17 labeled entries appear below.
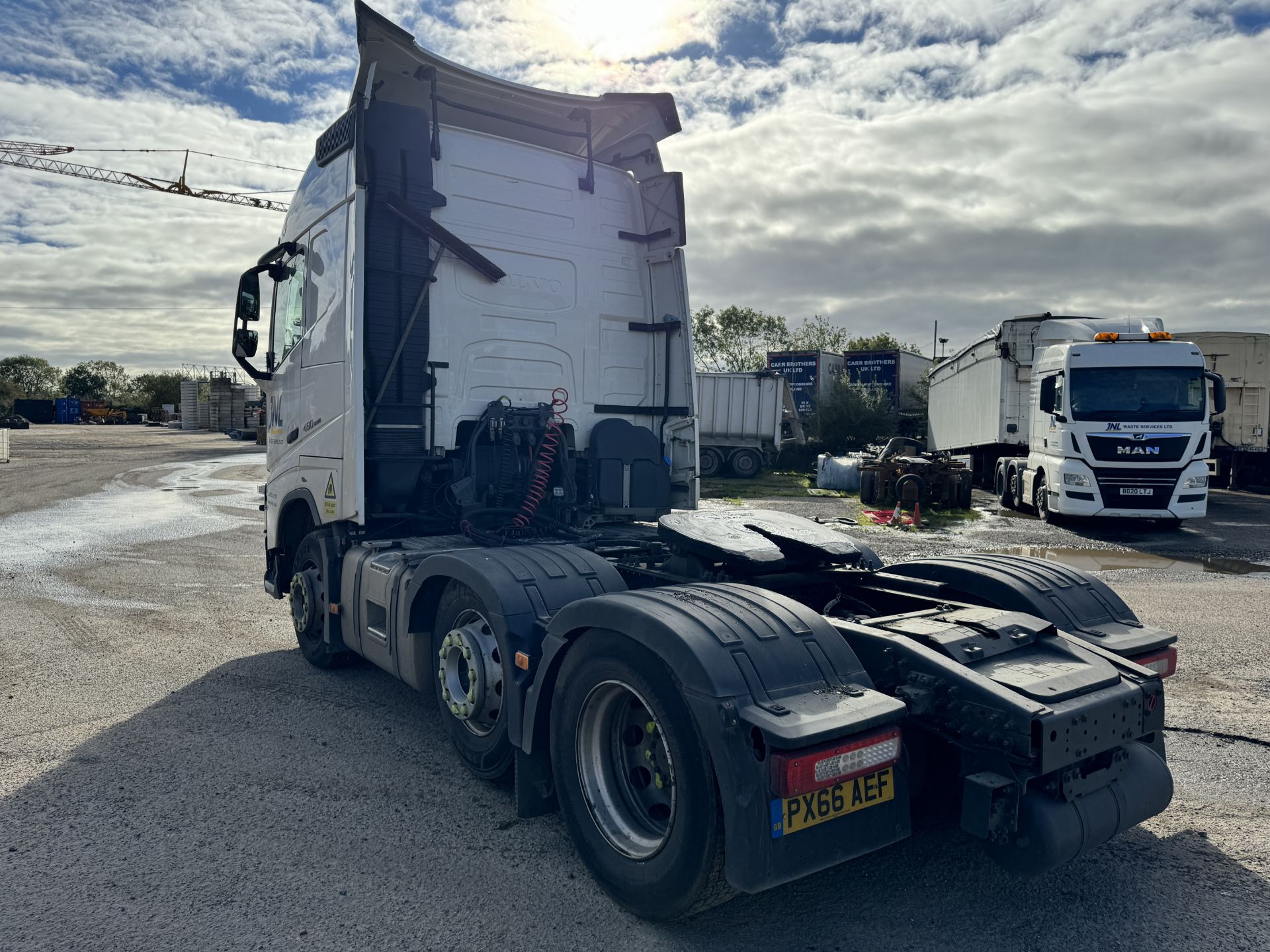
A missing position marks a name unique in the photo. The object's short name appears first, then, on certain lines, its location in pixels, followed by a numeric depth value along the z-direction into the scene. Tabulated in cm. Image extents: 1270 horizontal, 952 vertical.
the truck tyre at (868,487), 1939
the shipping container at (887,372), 4112
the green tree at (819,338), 6450
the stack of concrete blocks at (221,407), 6831
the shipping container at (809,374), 3988
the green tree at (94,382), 13288
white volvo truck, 272
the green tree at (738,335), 6325
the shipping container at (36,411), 9225
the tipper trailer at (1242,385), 2102
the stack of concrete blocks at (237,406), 6444
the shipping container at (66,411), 9406
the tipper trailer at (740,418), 2828
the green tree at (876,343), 7200
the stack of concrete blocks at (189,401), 7306
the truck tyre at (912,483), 1817
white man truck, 1373
